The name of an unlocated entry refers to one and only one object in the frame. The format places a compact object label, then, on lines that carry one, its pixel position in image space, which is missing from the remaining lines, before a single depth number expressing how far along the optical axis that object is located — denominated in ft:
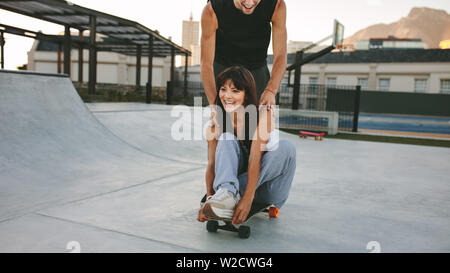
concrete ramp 10.57
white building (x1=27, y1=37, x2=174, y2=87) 125.39
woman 6.88
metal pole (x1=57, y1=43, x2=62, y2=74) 55.15
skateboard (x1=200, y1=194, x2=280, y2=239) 7.40
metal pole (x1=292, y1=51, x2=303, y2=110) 48.85
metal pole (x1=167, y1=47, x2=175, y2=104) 46.15
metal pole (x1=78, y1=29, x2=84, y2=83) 48.69
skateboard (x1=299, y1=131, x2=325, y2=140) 30.56
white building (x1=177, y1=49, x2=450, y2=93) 108.58
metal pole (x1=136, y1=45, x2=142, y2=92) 60.35
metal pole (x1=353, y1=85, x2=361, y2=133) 39.40
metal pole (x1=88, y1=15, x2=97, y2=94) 38.40
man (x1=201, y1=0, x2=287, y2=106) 7.73
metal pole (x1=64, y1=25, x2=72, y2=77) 45.03
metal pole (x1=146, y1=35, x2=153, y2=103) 45.14
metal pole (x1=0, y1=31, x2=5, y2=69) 41.62
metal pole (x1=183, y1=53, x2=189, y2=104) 74.53
